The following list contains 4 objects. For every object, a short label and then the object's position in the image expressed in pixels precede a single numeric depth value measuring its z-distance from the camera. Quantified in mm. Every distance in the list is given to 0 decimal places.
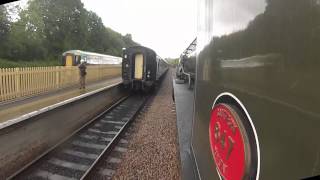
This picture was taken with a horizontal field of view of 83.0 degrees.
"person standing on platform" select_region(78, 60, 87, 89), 10379
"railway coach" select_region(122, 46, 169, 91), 11483
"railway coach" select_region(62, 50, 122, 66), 21608
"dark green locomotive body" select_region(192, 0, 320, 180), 593
